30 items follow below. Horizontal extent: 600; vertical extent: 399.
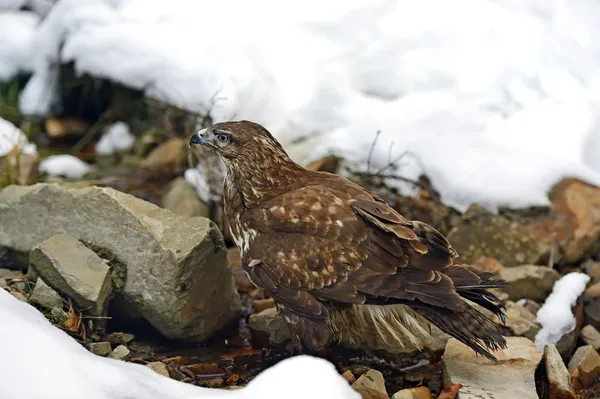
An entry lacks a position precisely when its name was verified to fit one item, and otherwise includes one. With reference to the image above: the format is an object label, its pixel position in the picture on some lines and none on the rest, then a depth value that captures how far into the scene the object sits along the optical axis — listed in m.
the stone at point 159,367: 7.77
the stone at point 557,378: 8.13
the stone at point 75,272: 8.27
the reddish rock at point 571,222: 11.19
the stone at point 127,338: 8.70
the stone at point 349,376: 7.87
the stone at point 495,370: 7.76
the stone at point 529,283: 10.18
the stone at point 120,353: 8.08
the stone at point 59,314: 8.13
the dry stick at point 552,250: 10.89
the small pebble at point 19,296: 8.12
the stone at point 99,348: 8.05
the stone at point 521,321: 9.37
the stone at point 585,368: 8.61
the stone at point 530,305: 9.93
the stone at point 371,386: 7.53
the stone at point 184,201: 11.53
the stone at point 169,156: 13.16
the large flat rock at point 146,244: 8.55
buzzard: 7.73
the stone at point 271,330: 9.13
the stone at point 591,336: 9.32
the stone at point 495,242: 11.04
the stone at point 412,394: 7.43
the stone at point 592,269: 10.60
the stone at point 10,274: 8.87
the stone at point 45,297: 8.25
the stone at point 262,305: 9.84
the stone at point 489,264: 10.66
